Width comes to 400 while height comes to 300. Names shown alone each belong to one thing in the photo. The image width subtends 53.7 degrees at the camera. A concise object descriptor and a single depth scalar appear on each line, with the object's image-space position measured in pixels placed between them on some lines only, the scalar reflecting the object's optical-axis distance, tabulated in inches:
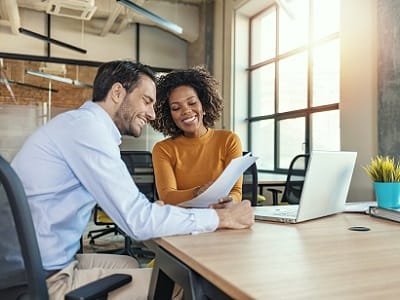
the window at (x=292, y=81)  164.6
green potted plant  59.3
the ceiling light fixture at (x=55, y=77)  238.9
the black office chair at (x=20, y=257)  31.3
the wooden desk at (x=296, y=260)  25.3
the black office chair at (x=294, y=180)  143.8
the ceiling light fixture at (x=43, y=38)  198.6
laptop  49.6
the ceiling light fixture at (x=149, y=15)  153.9
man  41.9
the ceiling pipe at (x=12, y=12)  197.6
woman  73.5
